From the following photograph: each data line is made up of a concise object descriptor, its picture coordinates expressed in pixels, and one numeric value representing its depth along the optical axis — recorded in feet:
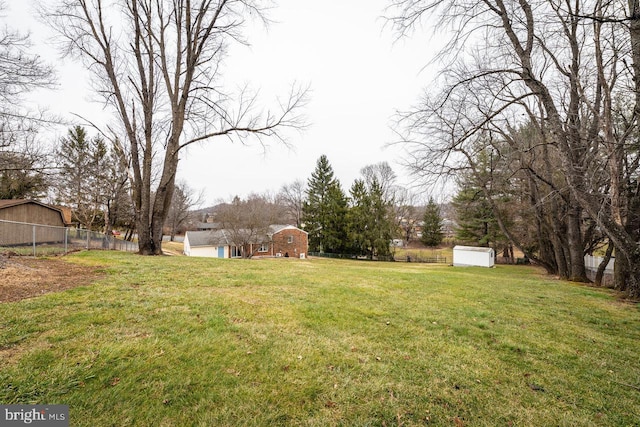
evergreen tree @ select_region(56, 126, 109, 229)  63.00
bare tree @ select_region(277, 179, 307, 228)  170.81
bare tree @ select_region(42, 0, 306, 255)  31.68
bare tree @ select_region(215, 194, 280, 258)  82.48
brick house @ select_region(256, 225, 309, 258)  104.42
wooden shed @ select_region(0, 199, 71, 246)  33.30
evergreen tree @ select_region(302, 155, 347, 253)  118.62
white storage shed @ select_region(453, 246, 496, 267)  76.59
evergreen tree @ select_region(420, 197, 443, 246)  134.31
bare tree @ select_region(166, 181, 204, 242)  141.08
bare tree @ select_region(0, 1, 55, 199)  25.18
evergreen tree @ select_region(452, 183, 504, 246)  91.15
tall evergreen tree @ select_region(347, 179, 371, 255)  110.63
